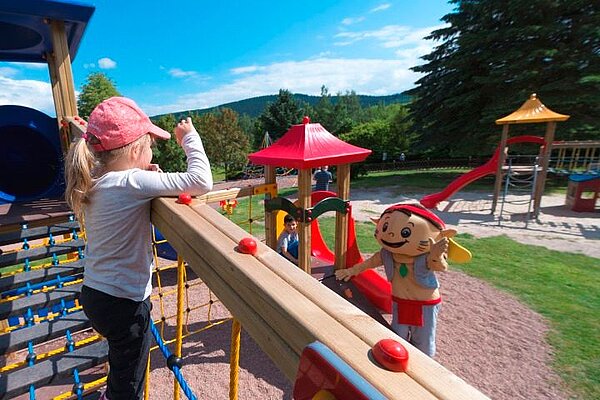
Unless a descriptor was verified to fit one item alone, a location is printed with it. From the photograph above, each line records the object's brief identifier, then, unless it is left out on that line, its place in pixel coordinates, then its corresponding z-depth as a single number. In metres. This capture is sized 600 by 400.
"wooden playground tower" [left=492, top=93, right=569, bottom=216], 8.36
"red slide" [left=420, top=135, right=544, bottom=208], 9.59
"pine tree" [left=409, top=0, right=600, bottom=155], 12.27
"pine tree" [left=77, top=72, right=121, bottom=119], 24.13
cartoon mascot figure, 2.75
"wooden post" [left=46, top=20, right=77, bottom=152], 2.77
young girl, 1.19
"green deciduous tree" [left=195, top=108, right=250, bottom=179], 27.62
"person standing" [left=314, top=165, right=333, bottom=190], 9.86
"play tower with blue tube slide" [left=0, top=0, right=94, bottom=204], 2.70
